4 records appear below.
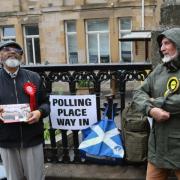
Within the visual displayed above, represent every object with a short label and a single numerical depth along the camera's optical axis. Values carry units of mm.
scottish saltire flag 4074
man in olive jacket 2996
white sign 4195
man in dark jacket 3469
